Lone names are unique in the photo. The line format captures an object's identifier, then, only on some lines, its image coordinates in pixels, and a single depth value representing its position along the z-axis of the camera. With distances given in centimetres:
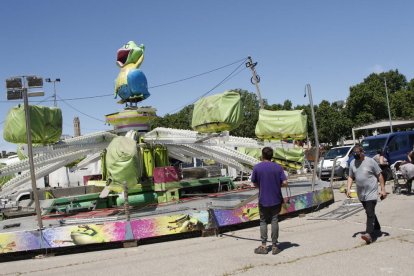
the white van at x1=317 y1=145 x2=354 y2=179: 2097
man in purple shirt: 700
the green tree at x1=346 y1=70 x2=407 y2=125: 5234
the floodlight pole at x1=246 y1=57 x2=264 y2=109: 2949
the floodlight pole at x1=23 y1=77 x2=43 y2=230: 813
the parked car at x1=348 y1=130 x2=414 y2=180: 1966
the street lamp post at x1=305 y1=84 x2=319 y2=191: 1043
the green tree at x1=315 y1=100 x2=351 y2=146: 5341
